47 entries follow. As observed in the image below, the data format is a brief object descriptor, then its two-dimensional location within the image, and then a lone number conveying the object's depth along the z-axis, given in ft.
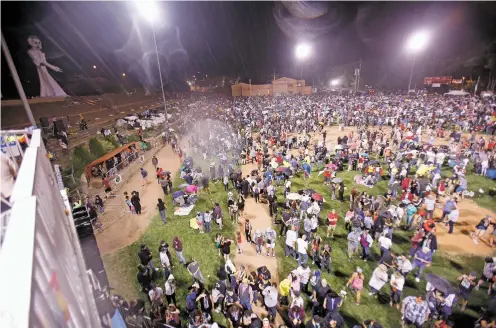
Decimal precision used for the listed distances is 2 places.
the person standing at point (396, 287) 27.19
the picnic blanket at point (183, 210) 50.60
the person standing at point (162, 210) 44.67
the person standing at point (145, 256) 32.65
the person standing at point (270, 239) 36.55
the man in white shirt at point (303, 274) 29.40
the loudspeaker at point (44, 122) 70.49
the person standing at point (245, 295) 27.04
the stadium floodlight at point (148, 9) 63.98
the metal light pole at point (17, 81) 23.41
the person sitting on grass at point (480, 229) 37.04
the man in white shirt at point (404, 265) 29.07
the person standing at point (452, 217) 39.37
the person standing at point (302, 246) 32.89
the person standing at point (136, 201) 48.70
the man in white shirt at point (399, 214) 41.73
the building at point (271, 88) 351.67
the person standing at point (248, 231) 40.60
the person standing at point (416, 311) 24.32
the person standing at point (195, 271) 30.99
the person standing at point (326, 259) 32.90
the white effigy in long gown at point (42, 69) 78.38
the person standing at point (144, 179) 61.97
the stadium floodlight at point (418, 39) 130.69
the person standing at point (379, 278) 28.53
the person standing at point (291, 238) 35.22
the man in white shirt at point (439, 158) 60.49
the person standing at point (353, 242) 35.01
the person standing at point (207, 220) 43.37
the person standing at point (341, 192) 52.29
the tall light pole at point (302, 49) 167.32
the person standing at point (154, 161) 70.64
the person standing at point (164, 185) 57.26
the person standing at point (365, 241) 34.63
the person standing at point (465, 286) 25.88
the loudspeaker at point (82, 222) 24.47
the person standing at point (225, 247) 34.35
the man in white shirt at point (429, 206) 41.91
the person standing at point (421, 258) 31.24
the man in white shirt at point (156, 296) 26.70
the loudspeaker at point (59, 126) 68.30
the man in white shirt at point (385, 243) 32.40
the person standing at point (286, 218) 39.06
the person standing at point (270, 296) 26.71
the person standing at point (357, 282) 28.58
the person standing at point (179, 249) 35.32
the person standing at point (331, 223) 39.91
